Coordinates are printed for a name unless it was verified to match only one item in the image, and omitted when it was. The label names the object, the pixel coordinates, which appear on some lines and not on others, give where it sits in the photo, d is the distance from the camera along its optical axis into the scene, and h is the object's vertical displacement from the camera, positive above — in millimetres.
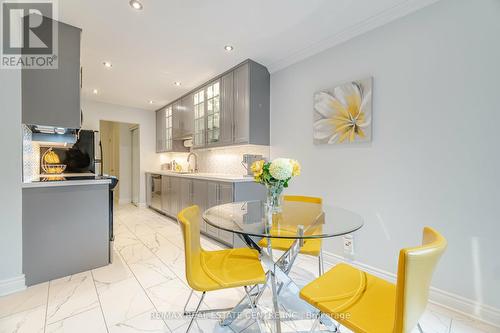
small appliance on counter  3090 +76
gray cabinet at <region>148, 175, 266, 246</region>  2801 -446
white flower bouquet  1422 -67
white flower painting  2145 +552
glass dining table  1229 -384
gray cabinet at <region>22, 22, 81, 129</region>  2014 +742
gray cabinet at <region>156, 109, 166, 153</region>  5273 +852
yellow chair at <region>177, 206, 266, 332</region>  1189 -665
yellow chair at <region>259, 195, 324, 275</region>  1689 -677
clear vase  1535 -241
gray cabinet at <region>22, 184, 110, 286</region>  1930 -655
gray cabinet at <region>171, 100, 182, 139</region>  4551 +1013
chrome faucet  4754 +48
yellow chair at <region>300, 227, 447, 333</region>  786 -657
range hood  2312 +346
